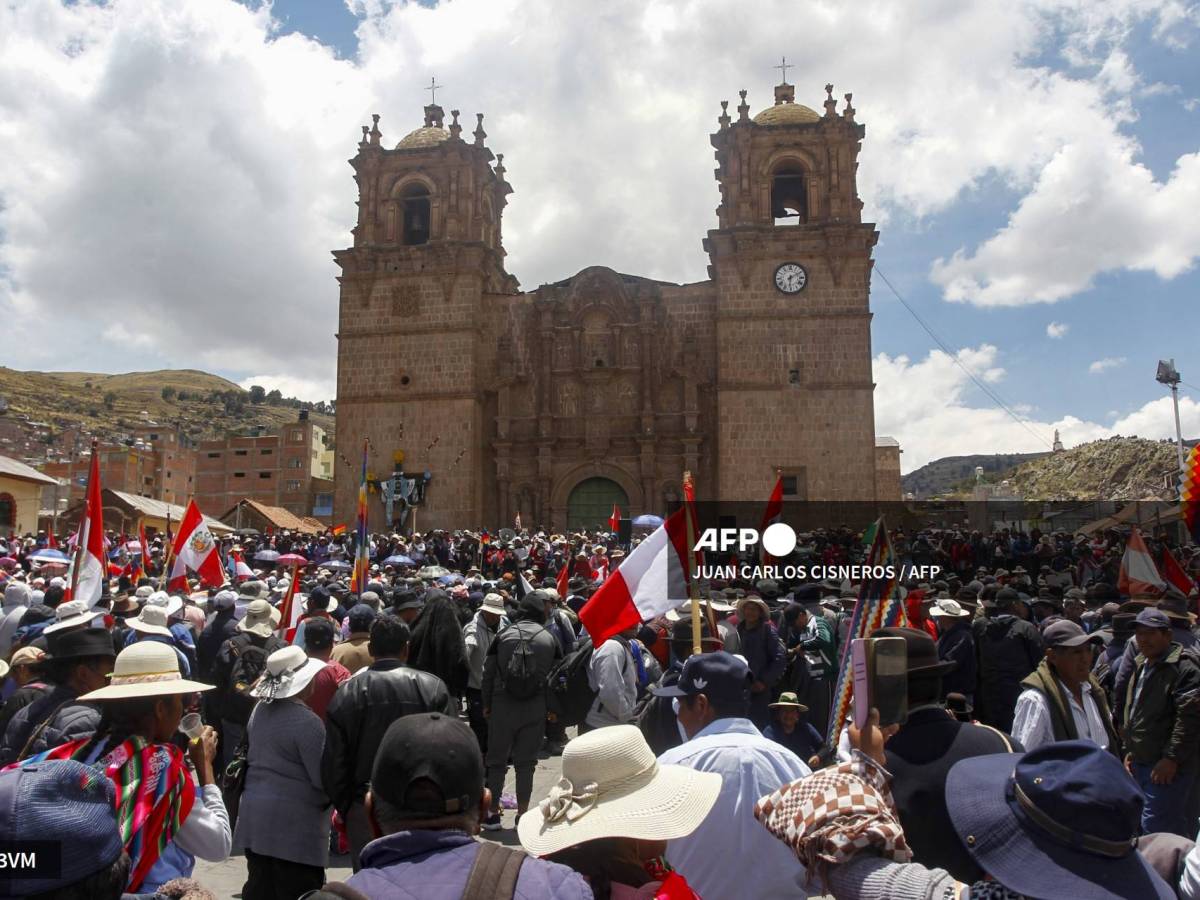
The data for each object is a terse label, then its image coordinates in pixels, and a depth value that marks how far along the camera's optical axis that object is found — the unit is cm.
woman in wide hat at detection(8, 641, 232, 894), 311
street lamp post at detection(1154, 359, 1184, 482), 3186
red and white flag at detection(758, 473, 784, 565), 1075
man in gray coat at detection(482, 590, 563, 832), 703
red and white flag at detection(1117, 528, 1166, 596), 1185
